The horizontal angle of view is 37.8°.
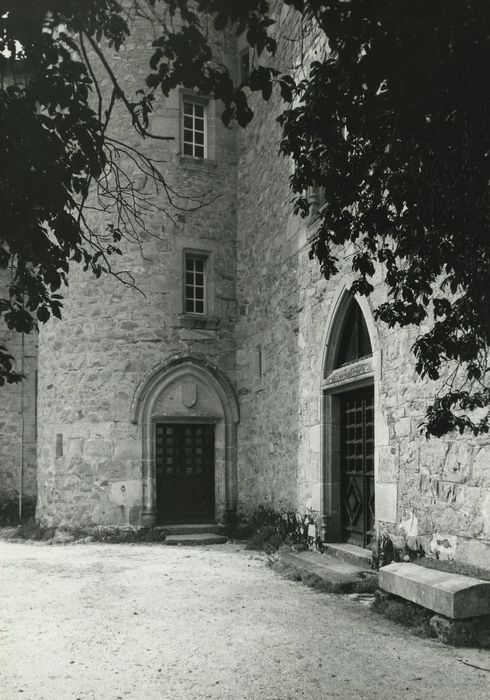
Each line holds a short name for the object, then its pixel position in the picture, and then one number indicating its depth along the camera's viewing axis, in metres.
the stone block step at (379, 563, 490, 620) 4.62
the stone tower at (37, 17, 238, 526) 10.80
